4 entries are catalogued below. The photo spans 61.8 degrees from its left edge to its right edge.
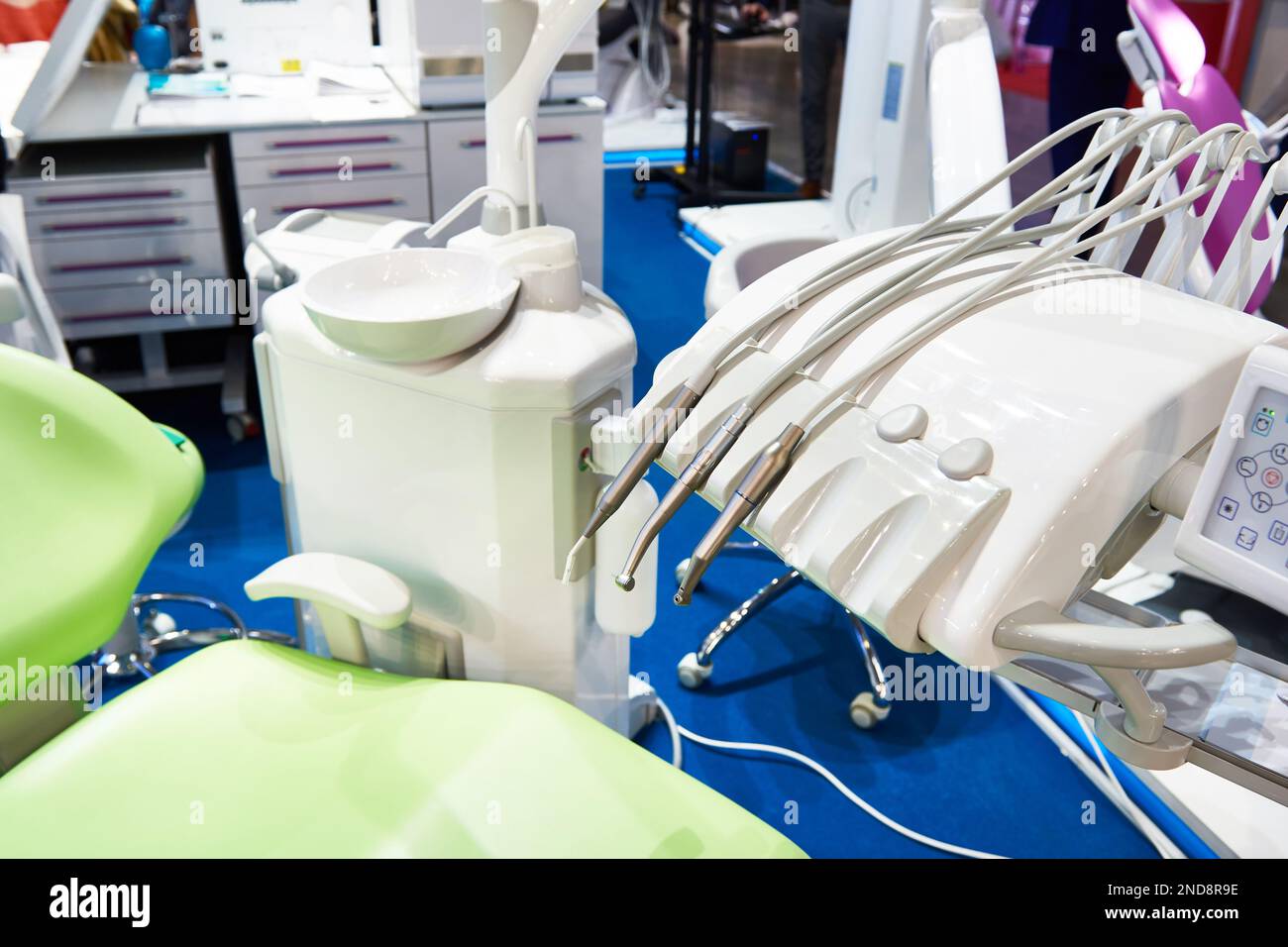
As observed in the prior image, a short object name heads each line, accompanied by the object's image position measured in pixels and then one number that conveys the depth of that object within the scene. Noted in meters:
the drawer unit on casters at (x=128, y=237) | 2.88
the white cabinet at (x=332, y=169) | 3.04
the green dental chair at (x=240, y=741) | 1.14
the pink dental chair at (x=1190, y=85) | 1.82
